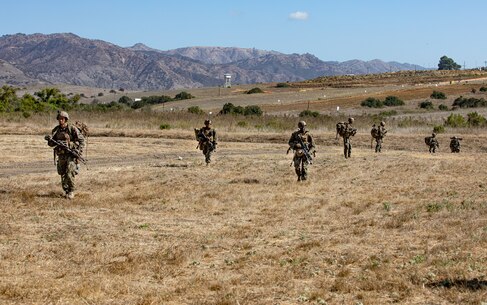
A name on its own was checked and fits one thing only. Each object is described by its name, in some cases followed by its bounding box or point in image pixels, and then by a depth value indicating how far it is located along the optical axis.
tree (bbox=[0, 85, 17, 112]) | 54.81
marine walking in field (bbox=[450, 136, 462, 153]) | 35.88
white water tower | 145.48
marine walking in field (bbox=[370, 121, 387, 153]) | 32.59
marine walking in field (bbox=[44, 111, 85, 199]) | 17.08
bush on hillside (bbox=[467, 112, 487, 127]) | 49.75
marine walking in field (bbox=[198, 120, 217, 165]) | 24.80
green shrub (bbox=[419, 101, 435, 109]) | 72.85
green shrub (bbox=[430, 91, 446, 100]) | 82.04
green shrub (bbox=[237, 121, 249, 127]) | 47.15
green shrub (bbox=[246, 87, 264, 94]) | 108.44
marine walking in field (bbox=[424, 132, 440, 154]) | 34.78
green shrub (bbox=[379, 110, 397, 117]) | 63.47
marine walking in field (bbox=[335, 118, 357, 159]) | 28.70
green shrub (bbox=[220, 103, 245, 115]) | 60.51
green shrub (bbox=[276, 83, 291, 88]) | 124.25
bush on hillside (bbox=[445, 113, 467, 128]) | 49.75
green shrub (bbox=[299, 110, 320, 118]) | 57.42
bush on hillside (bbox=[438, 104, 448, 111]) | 70.31
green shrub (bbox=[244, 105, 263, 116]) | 59.94
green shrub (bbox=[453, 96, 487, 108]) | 72.62
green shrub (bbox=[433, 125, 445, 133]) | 45.19
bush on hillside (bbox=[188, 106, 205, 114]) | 58.00
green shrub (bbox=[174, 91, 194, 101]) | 99.71
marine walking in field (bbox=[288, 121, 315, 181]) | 20.64
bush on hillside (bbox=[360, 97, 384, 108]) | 76.31
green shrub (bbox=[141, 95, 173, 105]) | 95.40
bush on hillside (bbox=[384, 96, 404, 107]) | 78.19
